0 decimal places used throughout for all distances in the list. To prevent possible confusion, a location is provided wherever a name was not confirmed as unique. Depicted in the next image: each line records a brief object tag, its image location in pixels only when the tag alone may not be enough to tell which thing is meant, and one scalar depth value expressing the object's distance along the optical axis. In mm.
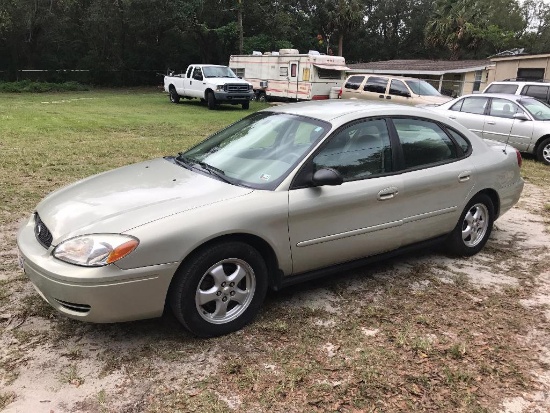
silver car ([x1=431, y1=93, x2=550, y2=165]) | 10469
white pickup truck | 20656
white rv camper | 22203
